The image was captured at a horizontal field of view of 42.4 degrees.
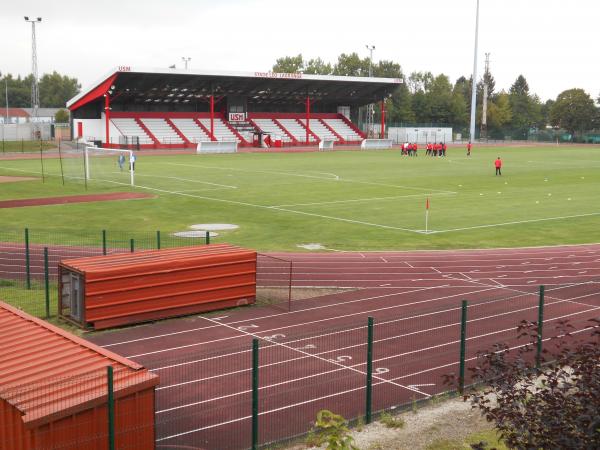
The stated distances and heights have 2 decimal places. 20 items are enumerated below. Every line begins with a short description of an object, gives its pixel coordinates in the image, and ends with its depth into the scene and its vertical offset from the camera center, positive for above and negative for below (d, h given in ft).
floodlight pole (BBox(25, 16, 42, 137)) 301.02 +20.67
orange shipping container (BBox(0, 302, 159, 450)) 30.89 -11.55
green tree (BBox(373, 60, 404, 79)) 631.15 +44.18
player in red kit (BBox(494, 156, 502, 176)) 200.23 -10.73
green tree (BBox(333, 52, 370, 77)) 574.56 +42.04
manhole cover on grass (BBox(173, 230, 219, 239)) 100.09 -15.03
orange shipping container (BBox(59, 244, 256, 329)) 57.47 -12.88
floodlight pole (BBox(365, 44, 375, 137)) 403.42 +2.56
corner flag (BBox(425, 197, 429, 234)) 107.45 -14.63
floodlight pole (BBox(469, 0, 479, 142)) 376.89 +23.08
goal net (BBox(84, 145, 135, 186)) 176.14 -13.28
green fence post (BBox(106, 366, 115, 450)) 31.91 -12.05
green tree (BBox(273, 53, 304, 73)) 586.04 +43.00
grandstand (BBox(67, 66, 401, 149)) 303.27 +5.35
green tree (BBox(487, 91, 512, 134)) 565.12 +8.34
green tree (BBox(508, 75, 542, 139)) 617.21 +11.50
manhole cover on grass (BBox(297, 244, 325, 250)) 93.76 -15.20
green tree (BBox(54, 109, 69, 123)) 521.24 +0.09
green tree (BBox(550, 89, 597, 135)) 504.02 +10.42
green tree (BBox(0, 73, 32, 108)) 636.44 +16.44
